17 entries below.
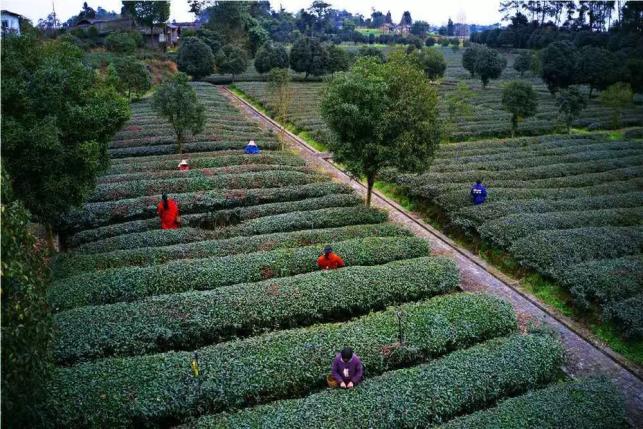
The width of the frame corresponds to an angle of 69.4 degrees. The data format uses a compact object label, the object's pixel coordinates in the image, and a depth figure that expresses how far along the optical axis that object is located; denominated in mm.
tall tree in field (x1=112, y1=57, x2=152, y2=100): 51500
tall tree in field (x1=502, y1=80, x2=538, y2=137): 41719
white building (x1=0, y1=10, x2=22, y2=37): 54844
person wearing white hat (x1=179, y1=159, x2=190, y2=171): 28289
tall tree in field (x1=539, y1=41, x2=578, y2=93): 58250
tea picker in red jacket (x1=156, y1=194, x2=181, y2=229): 19688
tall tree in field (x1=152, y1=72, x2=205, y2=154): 31000
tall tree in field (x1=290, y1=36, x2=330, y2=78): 72125
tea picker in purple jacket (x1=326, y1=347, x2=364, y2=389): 11008
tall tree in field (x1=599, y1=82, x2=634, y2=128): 44656
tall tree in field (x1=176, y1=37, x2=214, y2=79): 68125
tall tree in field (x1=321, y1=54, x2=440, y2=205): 20688
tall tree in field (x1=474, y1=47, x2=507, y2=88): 65938
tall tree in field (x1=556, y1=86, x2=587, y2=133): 42125
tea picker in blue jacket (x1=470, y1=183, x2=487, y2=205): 23297
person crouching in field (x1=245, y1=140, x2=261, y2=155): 32656
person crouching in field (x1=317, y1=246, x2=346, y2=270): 16156
